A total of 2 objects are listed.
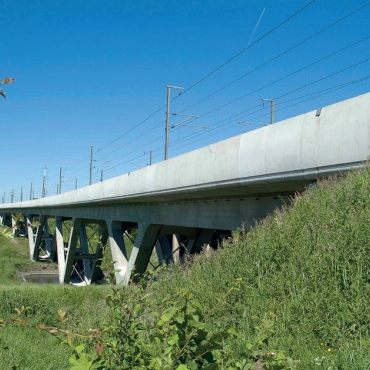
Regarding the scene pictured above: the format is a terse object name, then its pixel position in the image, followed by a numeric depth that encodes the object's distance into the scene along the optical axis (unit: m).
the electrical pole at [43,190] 53.84
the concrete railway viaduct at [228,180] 6.68
